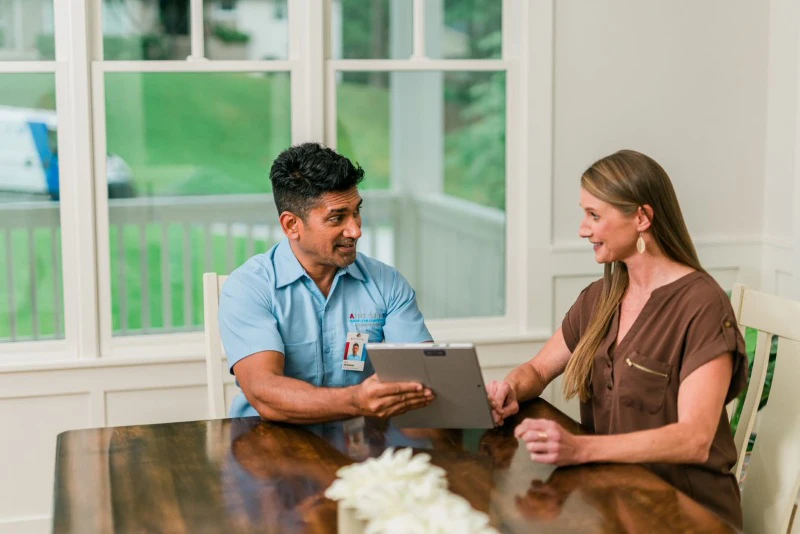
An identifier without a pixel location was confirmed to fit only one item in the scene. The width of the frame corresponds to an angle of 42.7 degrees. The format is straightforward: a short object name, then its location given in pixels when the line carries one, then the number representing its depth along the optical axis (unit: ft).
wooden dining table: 5.41
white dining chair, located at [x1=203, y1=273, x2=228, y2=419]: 8.39
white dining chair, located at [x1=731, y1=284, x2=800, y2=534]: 6.89
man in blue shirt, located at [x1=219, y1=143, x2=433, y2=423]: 7.73
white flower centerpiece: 3.89
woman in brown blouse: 6.23
